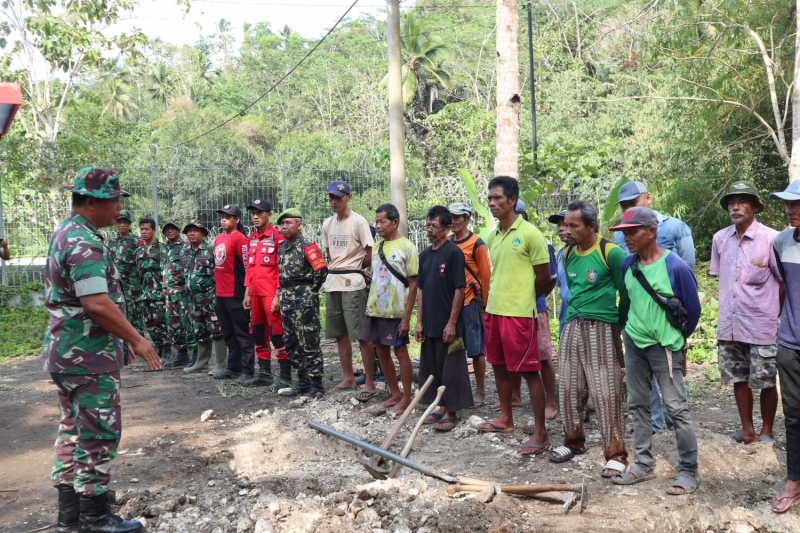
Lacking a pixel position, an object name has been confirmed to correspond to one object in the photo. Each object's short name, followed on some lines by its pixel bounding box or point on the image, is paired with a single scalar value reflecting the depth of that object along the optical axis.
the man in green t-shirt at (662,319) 4.53
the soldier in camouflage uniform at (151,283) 9.70
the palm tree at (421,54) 31.67
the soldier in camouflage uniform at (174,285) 9.17
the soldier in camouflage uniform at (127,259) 9.77
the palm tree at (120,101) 43.97
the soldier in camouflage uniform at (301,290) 7.37
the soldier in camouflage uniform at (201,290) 8.80
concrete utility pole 10.27
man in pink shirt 5.28
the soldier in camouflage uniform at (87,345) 4.04
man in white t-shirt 7.27
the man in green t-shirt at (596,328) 4.88
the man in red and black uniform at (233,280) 8.33
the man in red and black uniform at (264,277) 7.86
